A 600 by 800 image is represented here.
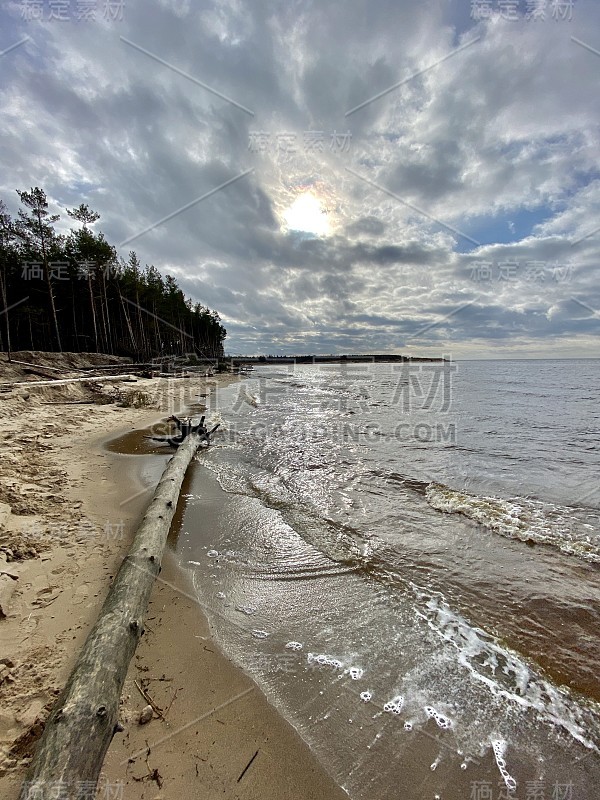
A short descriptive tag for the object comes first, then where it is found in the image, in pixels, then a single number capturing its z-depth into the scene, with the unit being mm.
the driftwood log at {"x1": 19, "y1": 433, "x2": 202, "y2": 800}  1768
